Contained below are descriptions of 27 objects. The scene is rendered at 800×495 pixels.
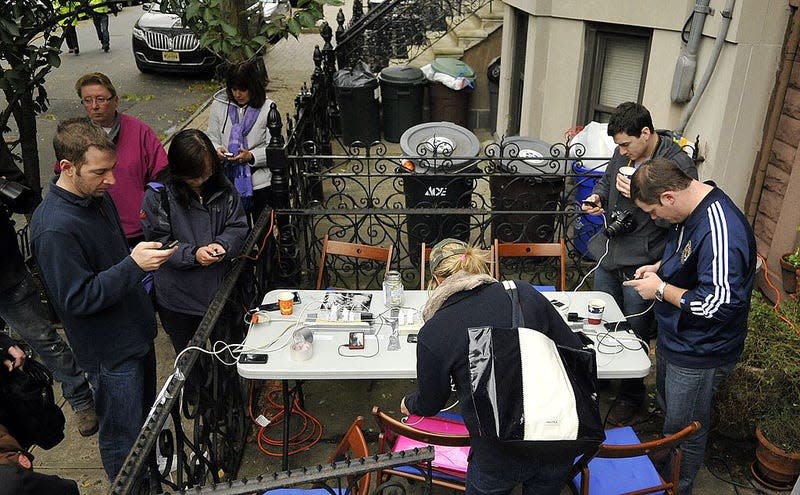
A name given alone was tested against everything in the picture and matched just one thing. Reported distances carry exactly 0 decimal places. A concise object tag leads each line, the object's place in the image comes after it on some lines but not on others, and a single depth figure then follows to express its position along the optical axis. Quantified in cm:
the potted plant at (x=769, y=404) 338
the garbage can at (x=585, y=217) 541
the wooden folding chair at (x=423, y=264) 454
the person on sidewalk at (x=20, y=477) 179
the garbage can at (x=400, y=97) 936
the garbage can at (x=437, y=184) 559
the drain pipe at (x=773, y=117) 465
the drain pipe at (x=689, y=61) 515
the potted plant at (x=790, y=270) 448
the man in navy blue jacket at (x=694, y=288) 272
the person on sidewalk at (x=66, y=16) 475
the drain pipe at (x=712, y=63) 475
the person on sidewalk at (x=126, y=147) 390
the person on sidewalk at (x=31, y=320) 357
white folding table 323
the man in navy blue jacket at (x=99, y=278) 272
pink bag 296
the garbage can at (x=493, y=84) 970
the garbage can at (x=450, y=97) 962
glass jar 384
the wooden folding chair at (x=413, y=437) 259
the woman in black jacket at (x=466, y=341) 228
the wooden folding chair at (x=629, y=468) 257
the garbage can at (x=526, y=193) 550
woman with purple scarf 471
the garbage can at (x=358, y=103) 914
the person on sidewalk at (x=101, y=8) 485
